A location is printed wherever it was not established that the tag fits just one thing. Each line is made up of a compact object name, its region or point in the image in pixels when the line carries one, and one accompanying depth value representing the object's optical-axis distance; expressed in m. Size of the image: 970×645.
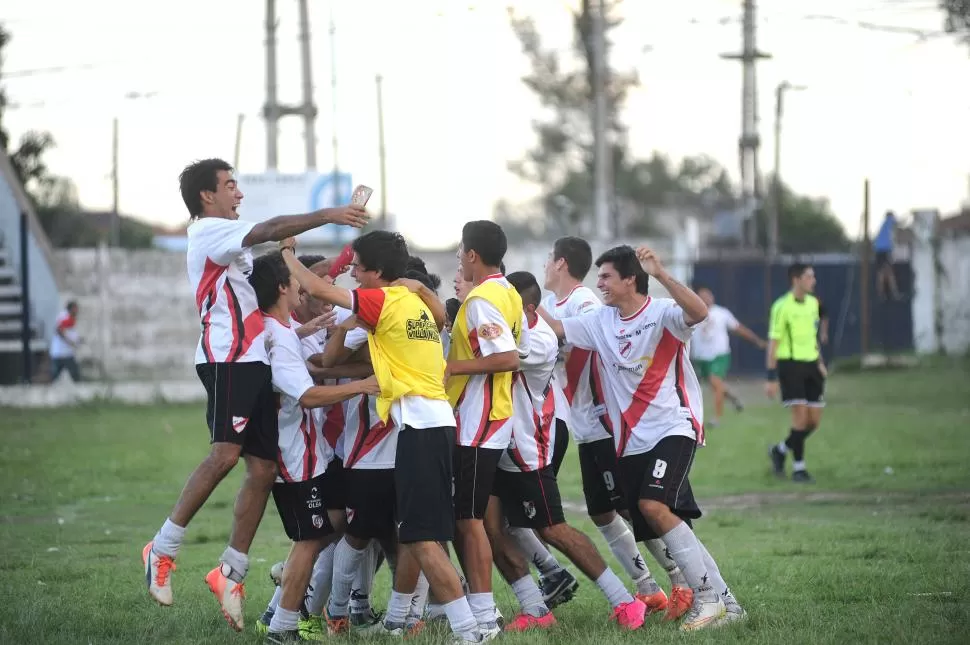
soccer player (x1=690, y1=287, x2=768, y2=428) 41.53
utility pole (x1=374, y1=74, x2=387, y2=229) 81.00
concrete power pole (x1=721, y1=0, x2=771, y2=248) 74.69
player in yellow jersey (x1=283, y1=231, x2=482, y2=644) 13.58
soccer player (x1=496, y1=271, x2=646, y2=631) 14.91
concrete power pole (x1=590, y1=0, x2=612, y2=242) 65.50
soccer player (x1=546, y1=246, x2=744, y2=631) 14.85
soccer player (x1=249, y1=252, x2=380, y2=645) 14.22
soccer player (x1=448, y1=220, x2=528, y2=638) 14.15
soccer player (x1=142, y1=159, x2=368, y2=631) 14.37
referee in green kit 29.25
